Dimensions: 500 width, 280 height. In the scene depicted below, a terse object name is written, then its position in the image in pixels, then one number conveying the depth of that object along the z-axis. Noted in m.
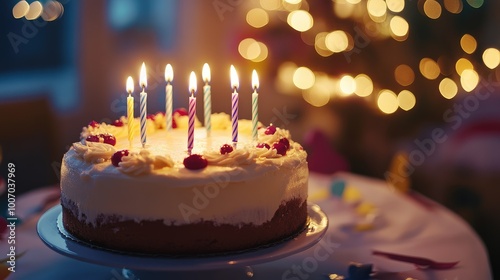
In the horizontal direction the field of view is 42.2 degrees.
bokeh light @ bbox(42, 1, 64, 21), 4.75
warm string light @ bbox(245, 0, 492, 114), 3.90
